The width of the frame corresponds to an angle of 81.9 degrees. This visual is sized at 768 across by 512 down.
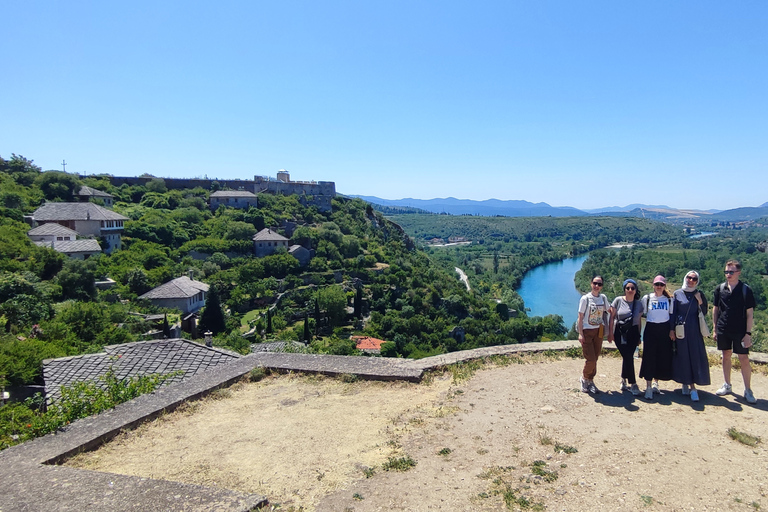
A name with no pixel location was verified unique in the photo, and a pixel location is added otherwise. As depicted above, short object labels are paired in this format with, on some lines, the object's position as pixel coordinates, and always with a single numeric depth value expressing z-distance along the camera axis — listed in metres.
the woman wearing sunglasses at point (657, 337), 5.28
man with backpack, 5.20
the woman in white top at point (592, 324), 5.54
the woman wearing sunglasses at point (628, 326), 5.41
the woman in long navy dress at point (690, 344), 5.24
